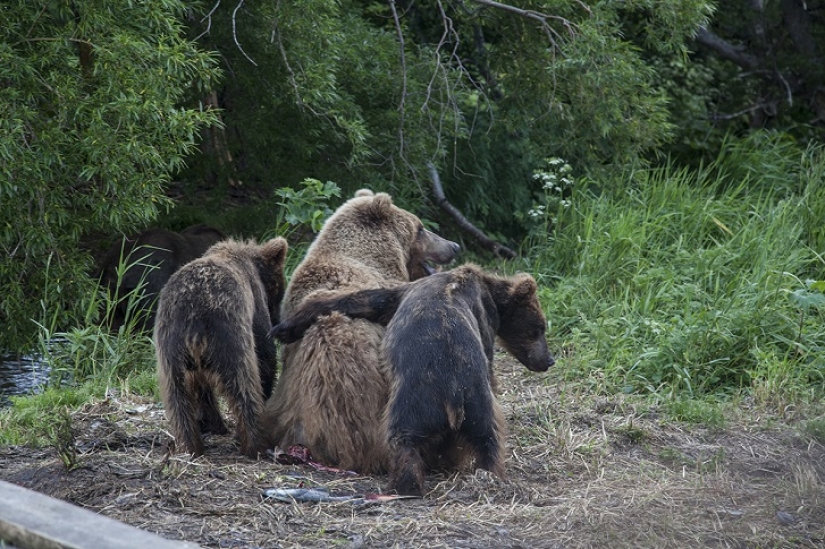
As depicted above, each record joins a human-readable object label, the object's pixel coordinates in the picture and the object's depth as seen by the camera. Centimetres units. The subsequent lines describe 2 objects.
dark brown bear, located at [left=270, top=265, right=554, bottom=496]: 1014
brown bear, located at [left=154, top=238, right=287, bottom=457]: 1052
